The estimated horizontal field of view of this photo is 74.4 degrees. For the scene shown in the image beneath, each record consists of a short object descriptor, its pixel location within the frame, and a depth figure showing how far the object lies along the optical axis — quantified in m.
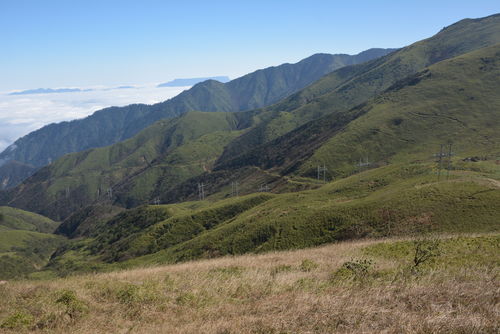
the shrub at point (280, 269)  18.26
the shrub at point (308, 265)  18.52
